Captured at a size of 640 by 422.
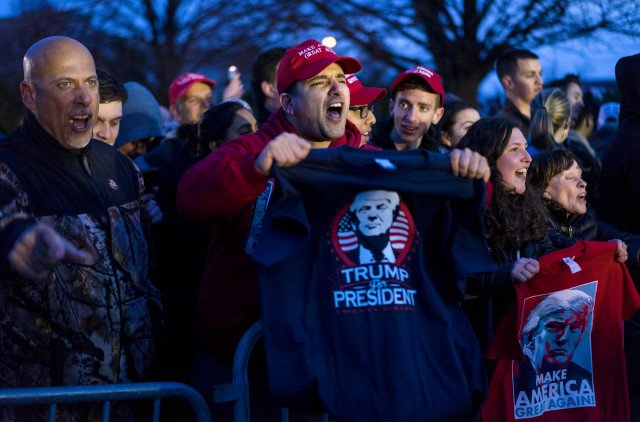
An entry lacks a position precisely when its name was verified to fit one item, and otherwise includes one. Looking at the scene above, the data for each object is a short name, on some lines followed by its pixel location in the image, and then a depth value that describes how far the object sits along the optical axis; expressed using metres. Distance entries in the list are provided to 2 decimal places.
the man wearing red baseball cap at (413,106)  5.11
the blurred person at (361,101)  4.77
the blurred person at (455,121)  5.88
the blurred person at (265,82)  5.84
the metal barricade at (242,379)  2.87
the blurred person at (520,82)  6.75
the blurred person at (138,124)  5.52
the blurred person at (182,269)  4.02
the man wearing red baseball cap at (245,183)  2.86
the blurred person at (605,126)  8.76
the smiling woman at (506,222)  3.57
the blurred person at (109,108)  4.54
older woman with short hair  4.28
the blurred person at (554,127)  5.48
